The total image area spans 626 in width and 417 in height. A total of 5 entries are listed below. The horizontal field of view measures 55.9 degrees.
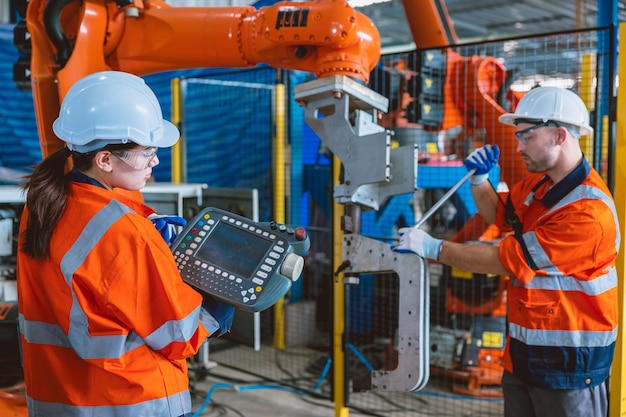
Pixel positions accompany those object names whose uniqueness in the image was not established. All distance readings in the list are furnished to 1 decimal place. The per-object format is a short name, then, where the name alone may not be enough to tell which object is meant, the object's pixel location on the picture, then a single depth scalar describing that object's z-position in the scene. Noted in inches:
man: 103.5
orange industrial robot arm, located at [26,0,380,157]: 112.8
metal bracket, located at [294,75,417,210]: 113.3
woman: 67.8
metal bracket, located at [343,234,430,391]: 108.3
